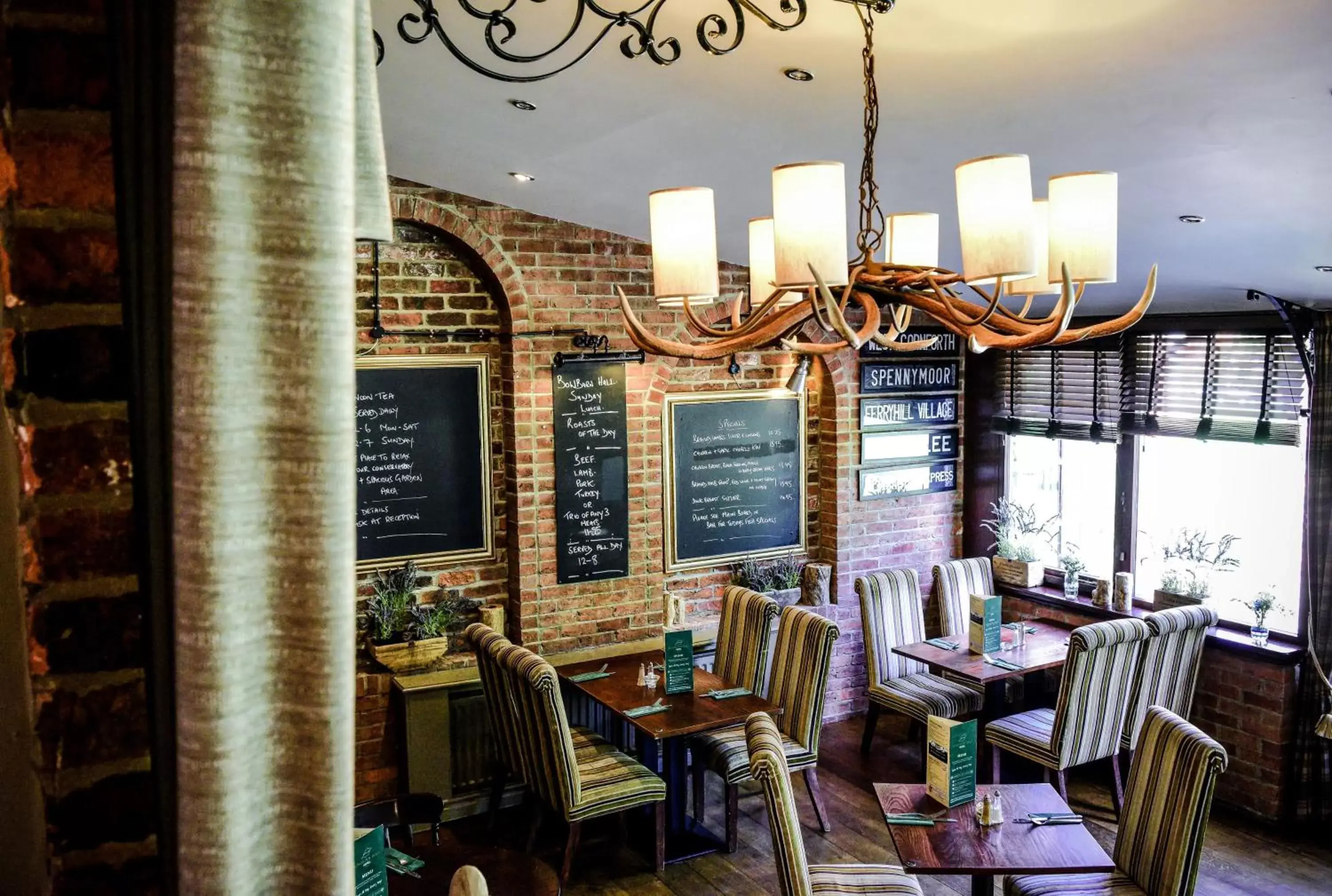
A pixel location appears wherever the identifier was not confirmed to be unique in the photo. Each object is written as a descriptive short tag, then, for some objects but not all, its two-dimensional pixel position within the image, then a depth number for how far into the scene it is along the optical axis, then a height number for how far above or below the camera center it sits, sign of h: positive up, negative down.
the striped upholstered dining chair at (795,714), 4.36 -1.34
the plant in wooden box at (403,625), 4.50 -0.96
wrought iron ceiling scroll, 1.53 +0.67
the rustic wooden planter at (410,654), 4.48 -1.08
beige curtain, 0.57 -0.01
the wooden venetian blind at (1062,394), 5.43 +0.08
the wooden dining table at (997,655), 4.66 -1.19
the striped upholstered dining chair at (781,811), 2.86 -1.13
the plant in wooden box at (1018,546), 5.70 -0.78
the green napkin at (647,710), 4.09 -1.21
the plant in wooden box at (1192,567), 4.92 -0.78
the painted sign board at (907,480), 5.74 -0.41
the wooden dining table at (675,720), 4.01 -1.22
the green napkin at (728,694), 4.30 -1.20
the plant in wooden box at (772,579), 5.46 -0.91
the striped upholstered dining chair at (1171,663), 4.45 -1.13
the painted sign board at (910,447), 5.75 -0.21
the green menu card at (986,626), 4.94 -1.06
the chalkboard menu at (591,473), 4.81 -0.30
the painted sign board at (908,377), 5.73 +0.19
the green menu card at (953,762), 3.15 -1.09
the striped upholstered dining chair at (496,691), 4.10 -1.15
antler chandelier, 1.92 +0.30
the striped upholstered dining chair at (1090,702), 4.29 -1.26
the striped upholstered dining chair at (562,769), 3.81 -1.43
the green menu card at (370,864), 1.97 -0.88
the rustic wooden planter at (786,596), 5.45 -1.00
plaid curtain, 4.39 -0.82
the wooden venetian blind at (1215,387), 4.63 +0.10
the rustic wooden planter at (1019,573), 5.68 -0.92
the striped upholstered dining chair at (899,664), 5.11 -1.35
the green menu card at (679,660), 4.30 -1.06
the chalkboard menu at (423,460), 4.53 -0.23
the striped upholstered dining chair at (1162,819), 2.93 -1.23
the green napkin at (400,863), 2.83 -1.26
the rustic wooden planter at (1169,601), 4.96 -0.94
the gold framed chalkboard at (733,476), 5.24 -0.35
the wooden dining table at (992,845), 2.87 -1.27
